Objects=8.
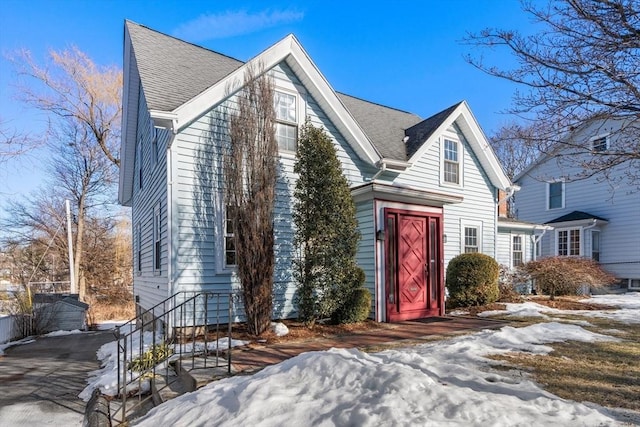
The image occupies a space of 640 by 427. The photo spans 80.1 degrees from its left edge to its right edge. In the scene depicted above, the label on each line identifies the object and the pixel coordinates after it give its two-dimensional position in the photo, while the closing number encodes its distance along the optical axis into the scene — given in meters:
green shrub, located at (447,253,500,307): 10.12
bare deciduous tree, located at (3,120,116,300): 22.22
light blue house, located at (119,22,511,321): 7.64
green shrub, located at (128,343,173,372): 5.08
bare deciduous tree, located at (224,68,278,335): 6.97
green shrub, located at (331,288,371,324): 7.61
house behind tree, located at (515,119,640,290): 17.00
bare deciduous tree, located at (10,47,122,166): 19.53
